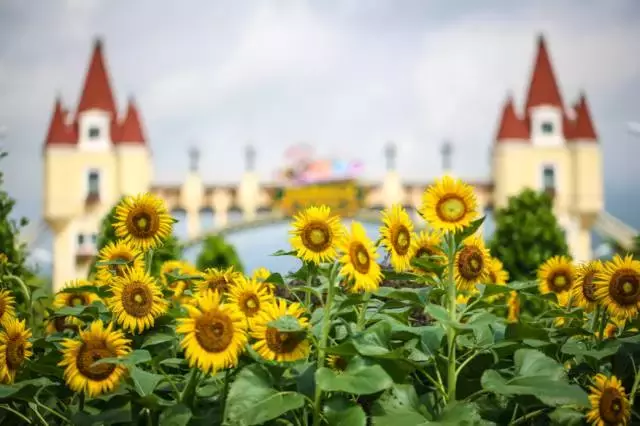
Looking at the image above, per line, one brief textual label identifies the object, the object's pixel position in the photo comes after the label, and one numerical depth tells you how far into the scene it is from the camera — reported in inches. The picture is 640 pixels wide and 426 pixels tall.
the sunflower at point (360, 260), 86.7
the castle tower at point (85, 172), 1193.4
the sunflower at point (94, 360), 87.8
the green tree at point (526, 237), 395.9
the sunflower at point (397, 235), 95.2
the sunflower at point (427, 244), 109.1
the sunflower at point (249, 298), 91.7
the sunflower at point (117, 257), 104.2
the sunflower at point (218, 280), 100.8
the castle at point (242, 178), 1167.6
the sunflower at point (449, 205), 92.9
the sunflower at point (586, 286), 109.0
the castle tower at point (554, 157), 1166.3
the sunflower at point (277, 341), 86.8
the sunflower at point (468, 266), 99.7
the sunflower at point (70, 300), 133.3
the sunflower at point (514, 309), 152.5
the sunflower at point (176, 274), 109.0
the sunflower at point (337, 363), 91.6
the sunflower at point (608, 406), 88.7
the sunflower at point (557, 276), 141.1
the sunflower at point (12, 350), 96.6
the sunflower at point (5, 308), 103.8
